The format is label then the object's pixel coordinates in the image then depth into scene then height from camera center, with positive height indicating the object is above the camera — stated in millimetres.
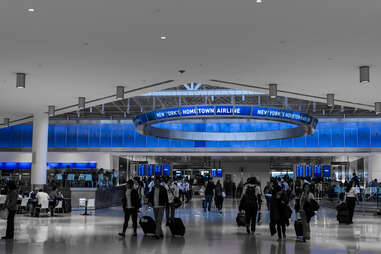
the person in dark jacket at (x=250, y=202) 14406 -884
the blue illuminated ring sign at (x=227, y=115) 24578 +2816
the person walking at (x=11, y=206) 13242 -982
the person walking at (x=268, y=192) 22106 -899
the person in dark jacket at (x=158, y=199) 13605 -784
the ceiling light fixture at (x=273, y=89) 19062 +3107
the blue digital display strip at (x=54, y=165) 44375 +389
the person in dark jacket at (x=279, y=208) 13375 -965
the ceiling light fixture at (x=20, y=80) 16938 +2973
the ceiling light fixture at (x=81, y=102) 21861 +2935
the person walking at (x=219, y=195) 24800 -1195
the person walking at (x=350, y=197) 19078 -965
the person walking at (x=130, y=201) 13977 -870
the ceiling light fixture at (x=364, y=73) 15500 +3048
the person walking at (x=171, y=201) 16141 -991
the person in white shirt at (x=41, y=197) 21203 -1174
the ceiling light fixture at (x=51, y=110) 24234 +2859
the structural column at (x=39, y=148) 27625 +1171
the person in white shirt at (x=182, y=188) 32331 -1137
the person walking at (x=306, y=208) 13180 -952
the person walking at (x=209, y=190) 24547 -934
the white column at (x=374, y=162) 41281 +855
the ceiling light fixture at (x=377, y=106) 21912 +2882
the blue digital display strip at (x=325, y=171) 48488 +91
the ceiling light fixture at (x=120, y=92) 19453 +3002
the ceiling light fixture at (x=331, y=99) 20703 +3006
